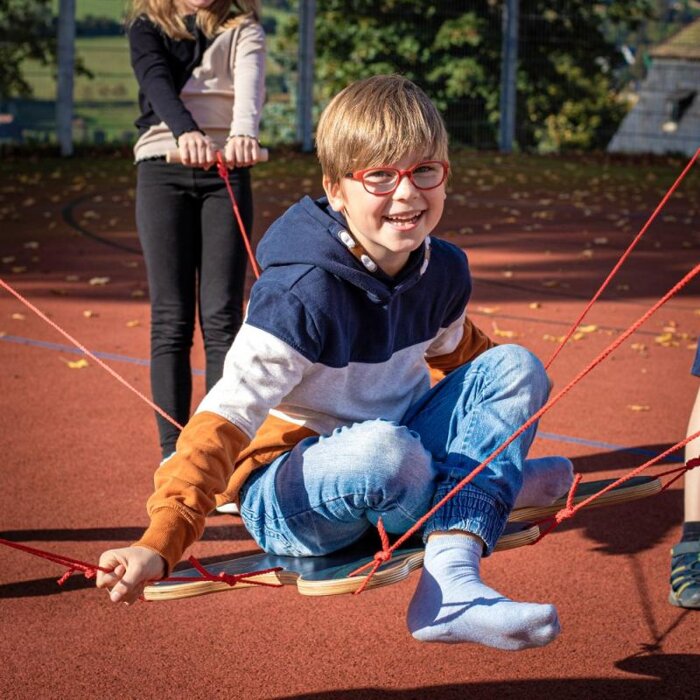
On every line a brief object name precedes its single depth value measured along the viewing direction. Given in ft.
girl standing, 13.83
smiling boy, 8.31
